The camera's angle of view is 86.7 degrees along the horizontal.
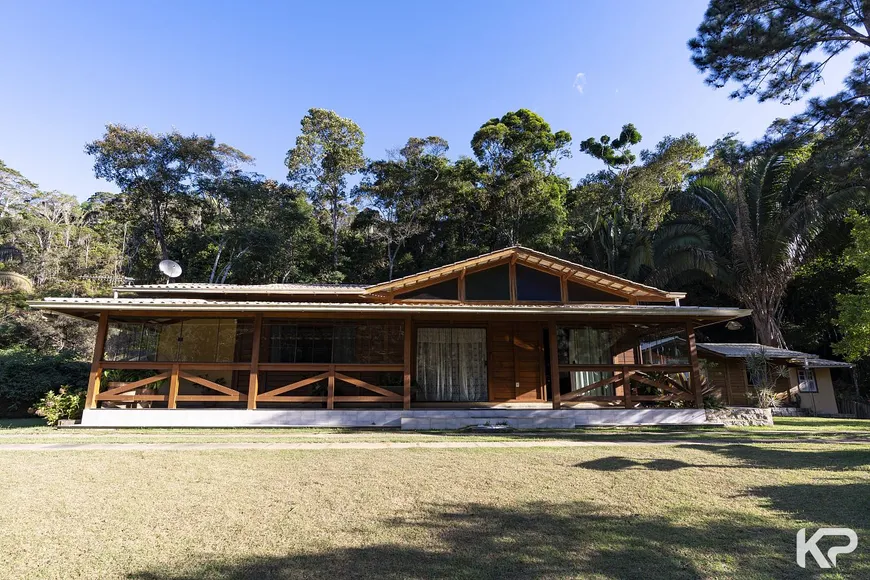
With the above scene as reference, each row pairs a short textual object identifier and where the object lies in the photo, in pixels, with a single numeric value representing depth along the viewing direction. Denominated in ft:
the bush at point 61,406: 33.76
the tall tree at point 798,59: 30.76
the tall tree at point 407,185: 97.45
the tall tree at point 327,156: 97.66
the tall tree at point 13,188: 125.05
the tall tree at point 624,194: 88.22
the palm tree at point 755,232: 63.82
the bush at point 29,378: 40.98
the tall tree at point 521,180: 87.92
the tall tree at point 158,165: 89.81
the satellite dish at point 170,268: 48.62
